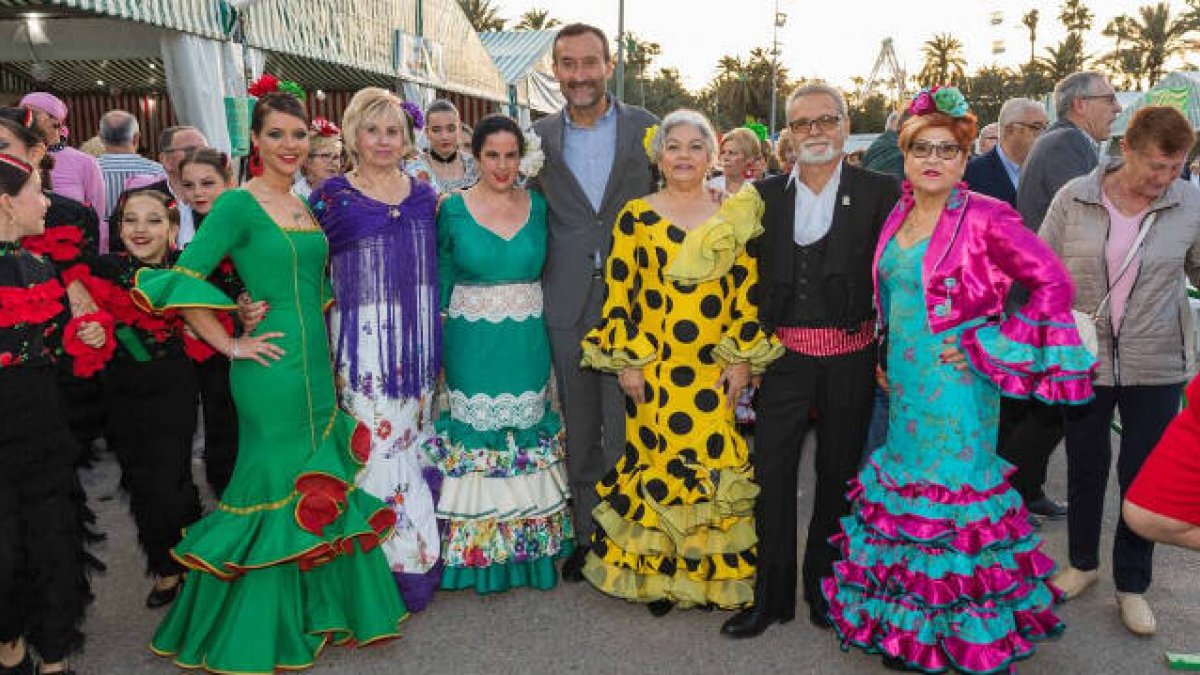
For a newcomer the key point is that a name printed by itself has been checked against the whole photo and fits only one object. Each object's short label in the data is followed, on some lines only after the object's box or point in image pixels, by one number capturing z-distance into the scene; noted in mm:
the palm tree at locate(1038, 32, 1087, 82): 54719
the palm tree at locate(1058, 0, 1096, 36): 61094
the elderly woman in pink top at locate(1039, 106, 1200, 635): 3590
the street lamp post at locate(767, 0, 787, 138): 35750
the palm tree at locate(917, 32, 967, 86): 73181
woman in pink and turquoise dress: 3076
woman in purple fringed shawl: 3729
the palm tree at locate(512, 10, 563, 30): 59562
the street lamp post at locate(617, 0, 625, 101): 18734
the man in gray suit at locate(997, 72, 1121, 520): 4969
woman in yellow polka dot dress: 3592
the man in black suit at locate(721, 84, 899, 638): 3381
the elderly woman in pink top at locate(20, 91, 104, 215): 5719
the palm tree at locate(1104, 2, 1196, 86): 48875
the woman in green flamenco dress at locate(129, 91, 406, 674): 3338
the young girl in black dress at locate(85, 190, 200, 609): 3836
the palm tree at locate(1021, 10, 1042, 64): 58750
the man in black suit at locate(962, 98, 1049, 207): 5738
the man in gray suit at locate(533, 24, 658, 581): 4109
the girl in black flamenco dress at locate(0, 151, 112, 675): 3041
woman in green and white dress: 3943
